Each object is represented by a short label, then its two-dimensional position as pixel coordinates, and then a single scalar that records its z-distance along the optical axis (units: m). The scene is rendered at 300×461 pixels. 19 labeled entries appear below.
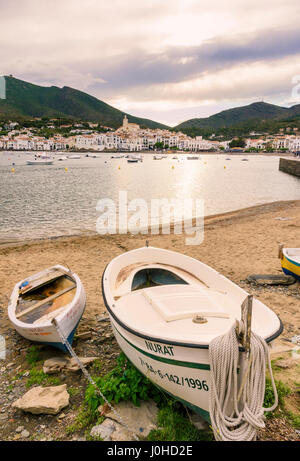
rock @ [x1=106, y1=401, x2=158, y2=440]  3.85
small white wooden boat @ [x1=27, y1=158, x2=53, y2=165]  75.68
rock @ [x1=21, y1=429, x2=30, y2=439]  3.95
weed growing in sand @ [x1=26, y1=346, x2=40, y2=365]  5.54
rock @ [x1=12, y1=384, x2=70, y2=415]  4.23
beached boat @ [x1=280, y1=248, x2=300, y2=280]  8.62
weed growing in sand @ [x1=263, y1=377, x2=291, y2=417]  4.08
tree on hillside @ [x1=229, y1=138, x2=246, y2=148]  190.75
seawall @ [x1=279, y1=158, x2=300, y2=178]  55.01
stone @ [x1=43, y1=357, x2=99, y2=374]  5.16
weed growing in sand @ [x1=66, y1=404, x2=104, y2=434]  3.95
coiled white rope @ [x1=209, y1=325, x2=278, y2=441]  3.18
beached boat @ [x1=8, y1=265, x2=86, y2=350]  5.41
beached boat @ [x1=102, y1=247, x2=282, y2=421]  3.52
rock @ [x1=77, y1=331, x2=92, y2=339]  6.30
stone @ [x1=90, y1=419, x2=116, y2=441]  3.77
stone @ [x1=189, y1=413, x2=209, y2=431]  3.86
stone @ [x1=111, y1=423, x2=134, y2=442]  3.72
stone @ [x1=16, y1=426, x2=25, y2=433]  4.05
